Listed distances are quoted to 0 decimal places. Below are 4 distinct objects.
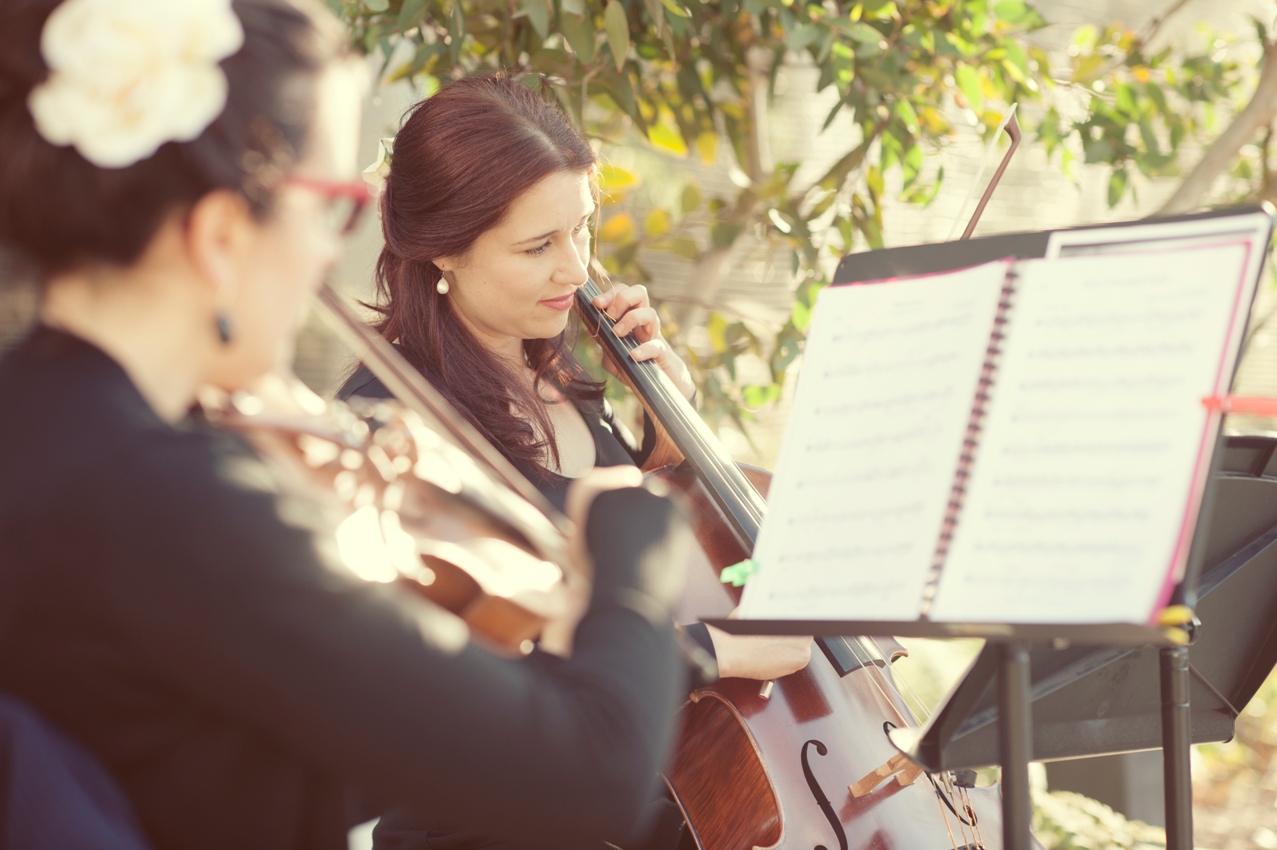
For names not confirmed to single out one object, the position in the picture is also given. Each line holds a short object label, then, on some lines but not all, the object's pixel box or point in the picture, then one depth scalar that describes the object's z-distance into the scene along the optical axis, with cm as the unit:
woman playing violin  225
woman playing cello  318
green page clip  253
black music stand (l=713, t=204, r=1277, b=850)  249
